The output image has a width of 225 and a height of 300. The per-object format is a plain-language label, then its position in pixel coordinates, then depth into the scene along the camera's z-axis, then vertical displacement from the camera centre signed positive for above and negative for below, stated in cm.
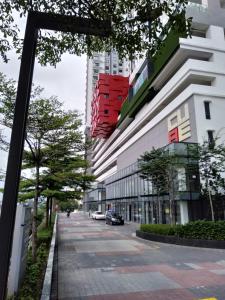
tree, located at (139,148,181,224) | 1938 +353
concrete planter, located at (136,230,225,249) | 1416 -127
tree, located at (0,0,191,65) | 434 +329
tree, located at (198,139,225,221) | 1986 +385
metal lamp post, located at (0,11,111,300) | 267 +95
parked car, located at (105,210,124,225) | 3350 -17
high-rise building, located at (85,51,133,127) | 10894 +5981
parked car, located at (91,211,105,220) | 4509 +24
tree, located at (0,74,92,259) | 972 +316
